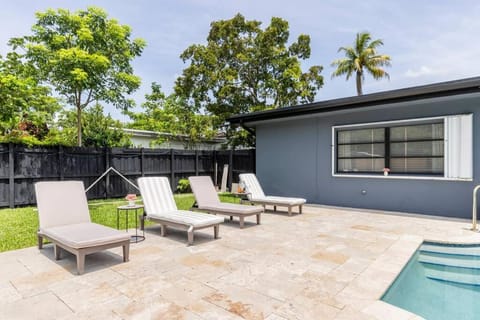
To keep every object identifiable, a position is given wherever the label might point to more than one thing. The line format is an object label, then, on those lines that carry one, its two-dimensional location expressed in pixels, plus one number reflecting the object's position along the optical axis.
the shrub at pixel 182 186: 12.94
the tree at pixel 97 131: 12.13
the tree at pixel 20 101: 7.93
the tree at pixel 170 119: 15.69
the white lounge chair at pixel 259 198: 7.86
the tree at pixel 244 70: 15.67
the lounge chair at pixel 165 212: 5.21
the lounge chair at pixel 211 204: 6.41
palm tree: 22.25
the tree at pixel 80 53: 9.82
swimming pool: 3.14
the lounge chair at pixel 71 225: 3.81
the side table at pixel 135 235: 5.12
